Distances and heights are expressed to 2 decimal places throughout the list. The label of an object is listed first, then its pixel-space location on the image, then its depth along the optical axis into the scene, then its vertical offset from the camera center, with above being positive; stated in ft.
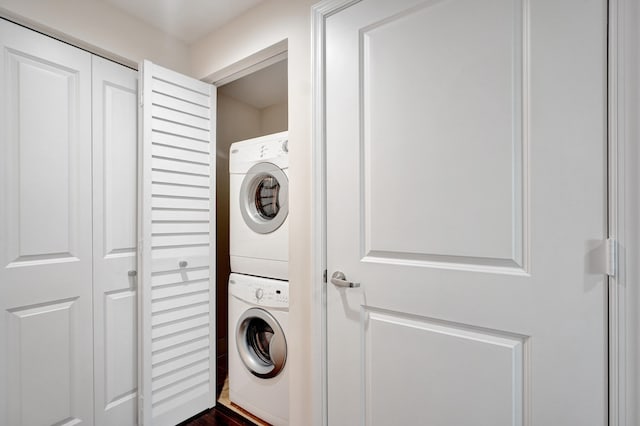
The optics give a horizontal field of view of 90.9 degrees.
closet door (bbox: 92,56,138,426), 5.20 -0.53
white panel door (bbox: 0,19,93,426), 4.32 -0.31
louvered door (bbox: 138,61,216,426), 5.26 -0.65
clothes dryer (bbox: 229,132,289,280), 5.52 +0.09
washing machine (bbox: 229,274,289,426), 5.45 -2.55
